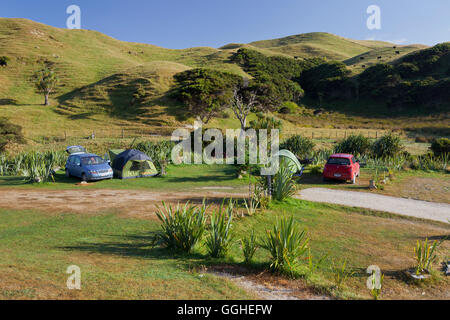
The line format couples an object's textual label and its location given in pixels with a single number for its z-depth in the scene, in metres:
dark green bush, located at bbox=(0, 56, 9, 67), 68.88
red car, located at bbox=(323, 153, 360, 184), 17.14
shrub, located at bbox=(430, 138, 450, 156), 24.19
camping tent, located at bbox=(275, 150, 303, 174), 18.95
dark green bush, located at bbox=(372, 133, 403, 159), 24.27
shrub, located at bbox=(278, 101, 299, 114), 65.42
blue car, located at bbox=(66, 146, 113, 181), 17.73
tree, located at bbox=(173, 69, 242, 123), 52.66
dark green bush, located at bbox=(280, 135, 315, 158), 25.64
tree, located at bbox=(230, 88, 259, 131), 58.82
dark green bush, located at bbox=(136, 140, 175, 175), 21.46
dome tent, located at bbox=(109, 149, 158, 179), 19.25
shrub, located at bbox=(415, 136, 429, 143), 38.31
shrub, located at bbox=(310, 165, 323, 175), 20.17
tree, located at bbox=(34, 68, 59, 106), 56.48
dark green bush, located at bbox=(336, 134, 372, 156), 25.23
